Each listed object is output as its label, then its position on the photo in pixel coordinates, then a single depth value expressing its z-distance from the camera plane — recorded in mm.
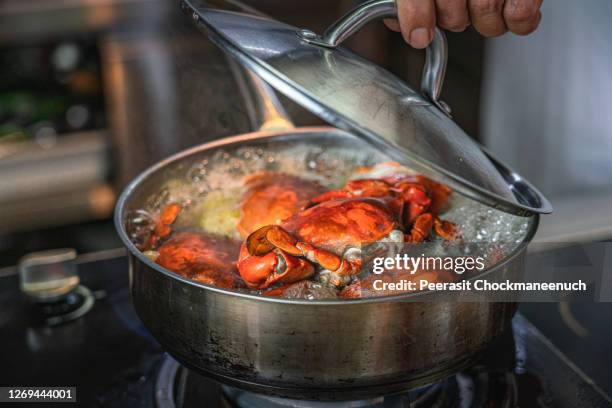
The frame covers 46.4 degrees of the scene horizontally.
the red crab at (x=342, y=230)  843
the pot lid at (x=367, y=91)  674
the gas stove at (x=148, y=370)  909
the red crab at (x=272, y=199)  1015
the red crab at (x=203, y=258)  875
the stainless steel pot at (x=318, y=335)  699
